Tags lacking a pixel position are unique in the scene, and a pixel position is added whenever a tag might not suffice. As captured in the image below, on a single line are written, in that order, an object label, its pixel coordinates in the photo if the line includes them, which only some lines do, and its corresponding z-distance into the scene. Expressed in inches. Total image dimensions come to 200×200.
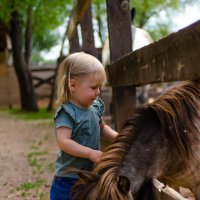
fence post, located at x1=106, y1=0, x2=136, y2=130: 163.0
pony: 93.8
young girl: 110.0
